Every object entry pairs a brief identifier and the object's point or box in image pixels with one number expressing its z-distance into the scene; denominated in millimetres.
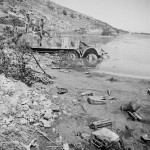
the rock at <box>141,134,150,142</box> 4181
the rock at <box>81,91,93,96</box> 6570
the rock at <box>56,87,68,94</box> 6517
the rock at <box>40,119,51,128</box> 4503
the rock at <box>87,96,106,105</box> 5949
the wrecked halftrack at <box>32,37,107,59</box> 13188
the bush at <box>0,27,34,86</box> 6555
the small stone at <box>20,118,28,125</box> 4415
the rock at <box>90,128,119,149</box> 3883
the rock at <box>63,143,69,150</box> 3825
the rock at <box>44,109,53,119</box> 4813
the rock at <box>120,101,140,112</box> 5420
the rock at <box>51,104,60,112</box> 5235
